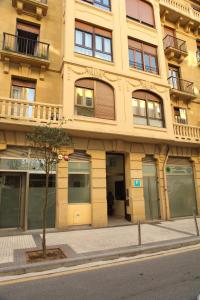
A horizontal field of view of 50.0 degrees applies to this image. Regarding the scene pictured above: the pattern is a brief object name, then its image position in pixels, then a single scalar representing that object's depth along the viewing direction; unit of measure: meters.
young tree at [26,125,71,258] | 7.00
